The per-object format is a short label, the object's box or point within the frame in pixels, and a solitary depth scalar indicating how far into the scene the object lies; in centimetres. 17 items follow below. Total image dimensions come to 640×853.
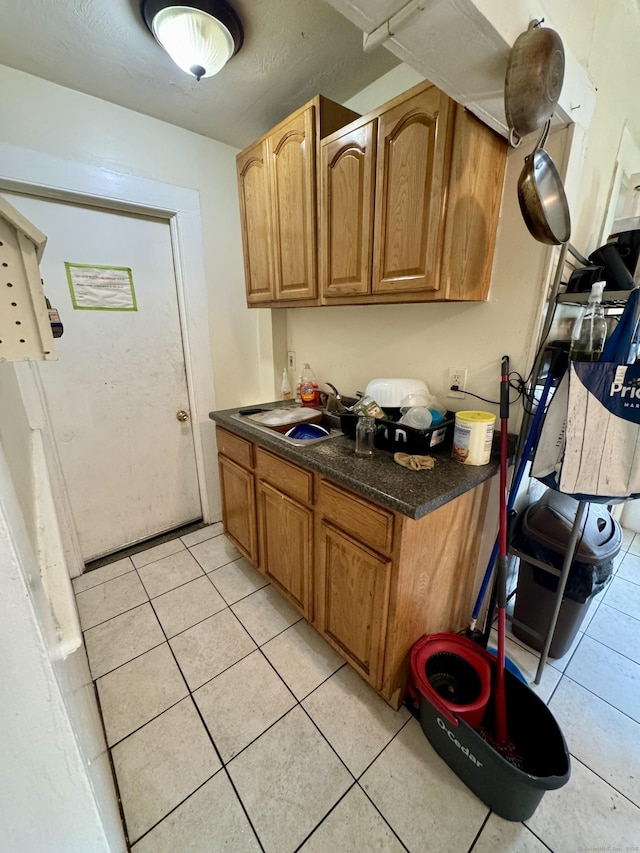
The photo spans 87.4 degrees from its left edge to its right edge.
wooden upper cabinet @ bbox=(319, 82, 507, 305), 108
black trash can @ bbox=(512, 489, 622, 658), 131
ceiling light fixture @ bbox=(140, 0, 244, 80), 111
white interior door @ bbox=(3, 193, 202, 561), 174
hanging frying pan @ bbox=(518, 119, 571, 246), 91
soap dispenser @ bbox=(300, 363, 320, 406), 204
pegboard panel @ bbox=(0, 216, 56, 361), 58
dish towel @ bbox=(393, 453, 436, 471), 119
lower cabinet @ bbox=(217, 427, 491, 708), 110
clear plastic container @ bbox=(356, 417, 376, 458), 136
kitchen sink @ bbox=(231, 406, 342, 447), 148
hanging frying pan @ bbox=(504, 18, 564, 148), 76
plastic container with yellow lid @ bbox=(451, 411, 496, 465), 120
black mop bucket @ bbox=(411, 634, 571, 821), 93
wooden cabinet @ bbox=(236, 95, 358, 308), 146
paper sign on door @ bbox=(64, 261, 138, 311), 176
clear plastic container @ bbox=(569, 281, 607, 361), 106
